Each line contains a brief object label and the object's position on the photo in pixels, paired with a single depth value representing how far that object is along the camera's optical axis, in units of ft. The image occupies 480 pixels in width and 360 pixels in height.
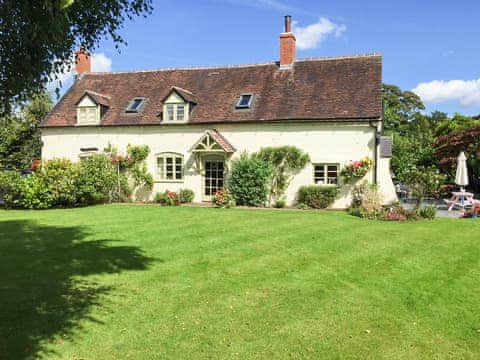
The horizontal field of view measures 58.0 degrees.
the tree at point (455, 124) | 95.40
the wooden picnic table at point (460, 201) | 62.18
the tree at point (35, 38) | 16.56
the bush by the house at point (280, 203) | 67.31
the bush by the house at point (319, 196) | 64.85
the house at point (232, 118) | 65.41
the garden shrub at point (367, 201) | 53.72
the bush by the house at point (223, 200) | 65.21
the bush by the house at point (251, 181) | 65.98
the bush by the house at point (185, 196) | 71.97
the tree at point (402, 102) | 184.60
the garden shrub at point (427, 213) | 52.21
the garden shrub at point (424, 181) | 55.01
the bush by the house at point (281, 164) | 67.36
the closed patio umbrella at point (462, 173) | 61.77
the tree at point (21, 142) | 106.93
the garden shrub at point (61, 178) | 63.62
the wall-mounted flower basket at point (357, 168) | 63.21
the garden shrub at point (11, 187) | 64.49
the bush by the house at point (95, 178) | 65.67
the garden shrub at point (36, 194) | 63.57
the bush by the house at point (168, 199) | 69.26
